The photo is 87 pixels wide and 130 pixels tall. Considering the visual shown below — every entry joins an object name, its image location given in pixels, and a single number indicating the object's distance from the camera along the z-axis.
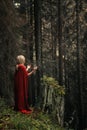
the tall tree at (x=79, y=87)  27.94
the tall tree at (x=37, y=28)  23.12
